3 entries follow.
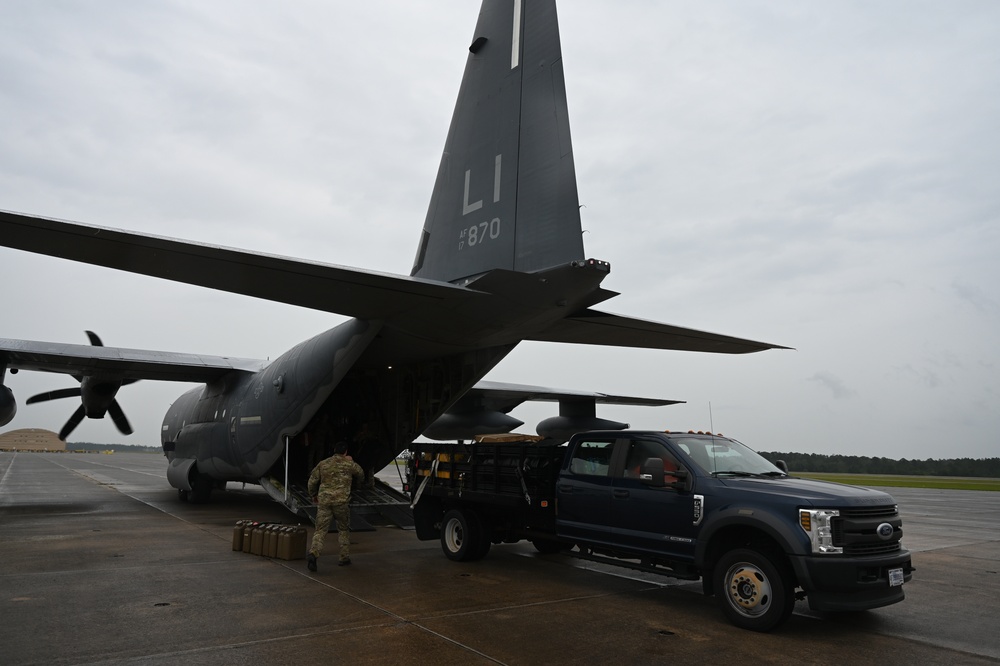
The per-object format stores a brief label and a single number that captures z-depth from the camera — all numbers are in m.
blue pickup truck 5.91
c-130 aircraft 8.25
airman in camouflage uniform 9.16
